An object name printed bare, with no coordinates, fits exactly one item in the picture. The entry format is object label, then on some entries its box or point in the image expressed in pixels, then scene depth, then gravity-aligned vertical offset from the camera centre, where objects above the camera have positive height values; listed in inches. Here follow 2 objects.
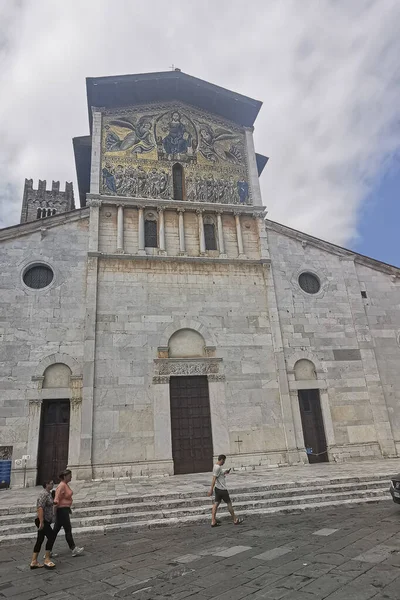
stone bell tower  2119.8 +1280.6
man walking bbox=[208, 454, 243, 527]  342.0 -45.2
